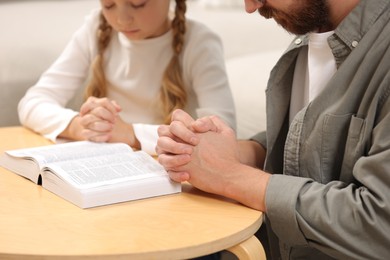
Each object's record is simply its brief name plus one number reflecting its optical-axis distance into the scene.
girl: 1.79
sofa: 2.26
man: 1.35
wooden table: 1.26
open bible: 1.41
